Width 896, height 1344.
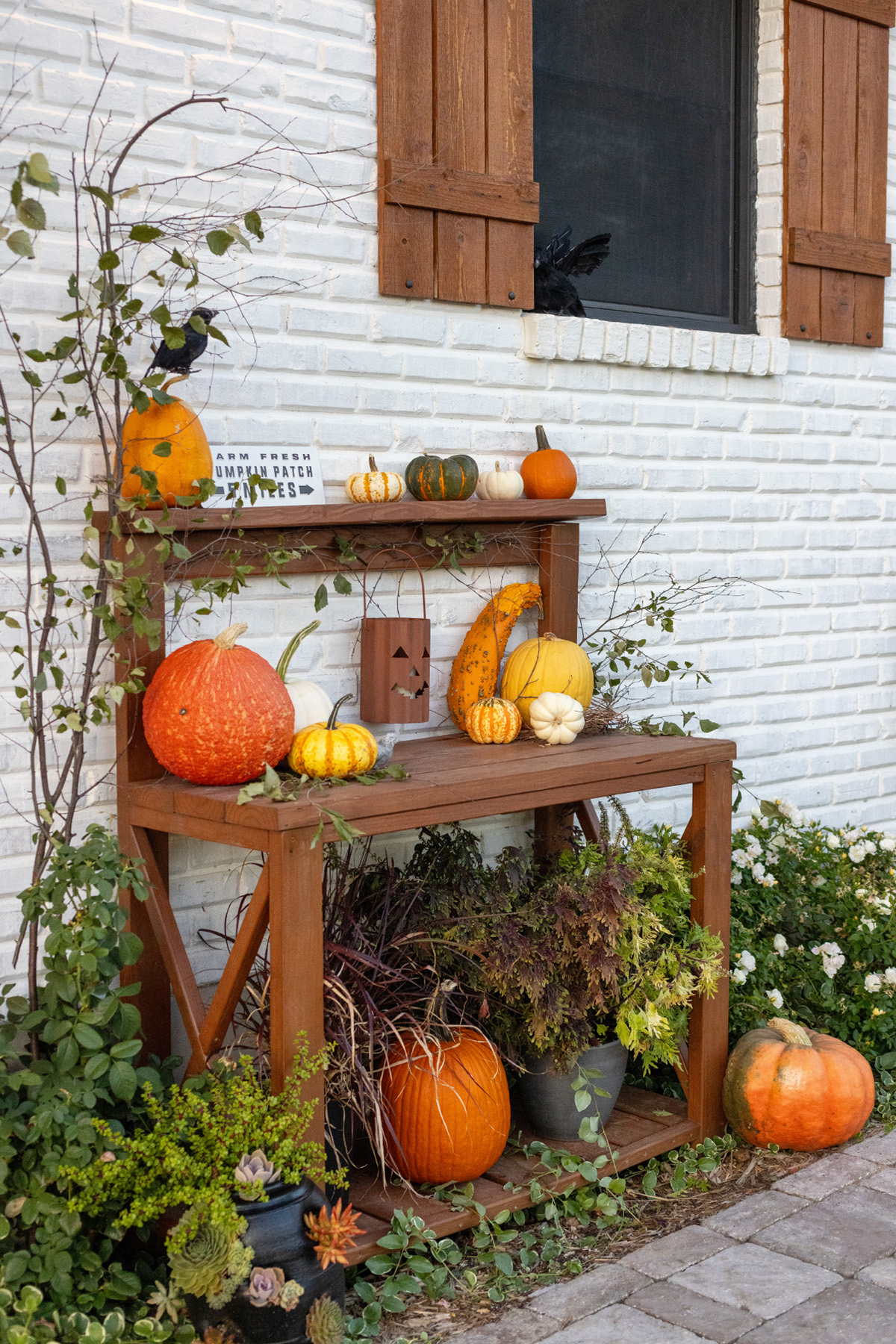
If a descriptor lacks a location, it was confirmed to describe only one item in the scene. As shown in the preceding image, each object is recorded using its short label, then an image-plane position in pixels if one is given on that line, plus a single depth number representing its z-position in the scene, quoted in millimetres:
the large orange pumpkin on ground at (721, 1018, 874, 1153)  2943
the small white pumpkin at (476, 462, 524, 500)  3129
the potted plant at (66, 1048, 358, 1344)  2062
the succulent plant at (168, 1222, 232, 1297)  2049
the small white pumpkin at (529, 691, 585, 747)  2965
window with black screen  3574
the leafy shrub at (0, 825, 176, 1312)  2125
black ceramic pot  2080
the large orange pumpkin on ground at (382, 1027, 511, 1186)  2574
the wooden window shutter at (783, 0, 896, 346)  3943
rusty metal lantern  2902
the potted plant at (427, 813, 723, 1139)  2693
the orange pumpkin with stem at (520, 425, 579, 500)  3215
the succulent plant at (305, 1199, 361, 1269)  2121
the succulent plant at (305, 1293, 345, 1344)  2109
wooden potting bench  2271
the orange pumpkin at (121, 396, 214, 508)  2467
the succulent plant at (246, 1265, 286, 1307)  2053
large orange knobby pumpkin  2381
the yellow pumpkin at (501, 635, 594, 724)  3084
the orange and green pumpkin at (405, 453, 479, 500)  2959
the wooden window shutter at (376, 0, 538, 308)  2979
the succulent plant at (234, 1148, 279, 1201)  2107
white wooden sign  2689
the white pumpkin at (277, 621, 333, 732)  2639
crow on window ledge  3400
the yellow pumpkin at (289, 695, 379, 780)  2490
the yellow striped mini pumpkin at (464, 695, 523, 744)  3002
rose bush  3354
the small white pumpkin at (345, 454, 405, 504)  2891
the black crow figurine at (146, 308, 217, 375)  2475
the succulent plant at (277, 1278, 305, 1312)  2055
